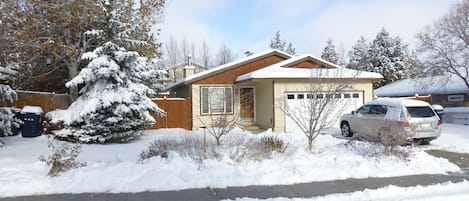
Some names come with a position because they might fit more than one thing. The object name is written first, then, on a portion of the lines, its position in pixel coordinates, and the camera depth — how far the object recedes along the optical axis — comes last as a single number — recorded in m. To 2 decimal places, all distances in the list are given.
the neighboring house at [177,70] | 44.30
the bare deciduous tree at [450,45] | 27.03
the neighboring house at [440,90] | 30.17
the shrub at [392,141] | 9.06
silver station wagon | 12.18
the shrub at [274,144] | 9.73
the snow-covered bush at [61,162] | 7.65
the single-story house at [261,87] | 17.75
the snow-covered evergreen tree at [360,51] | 42.51
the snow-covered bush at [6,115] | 12.64
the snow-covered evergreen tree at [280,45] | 63.62
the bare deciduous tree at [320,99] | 10.58
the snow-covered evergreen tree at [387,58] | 41.84
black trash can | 14.60
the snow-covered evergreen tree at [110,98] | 13.51
